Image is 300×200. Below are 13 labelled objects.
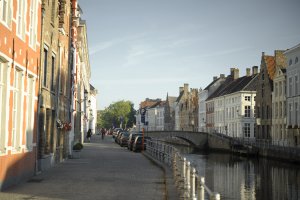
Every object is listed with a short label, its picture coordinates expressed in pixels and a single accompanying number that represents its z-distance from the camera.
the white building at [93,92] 98.82
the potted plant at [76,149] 25.81
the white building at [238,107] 67.38
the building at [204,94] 87.94
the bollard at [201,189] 7.25
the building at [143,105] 144.80
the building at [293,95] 45.22
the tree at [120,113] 138.75
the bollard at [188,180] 9.79
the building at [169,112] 122.55
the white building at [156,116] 129.62
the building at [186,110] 99.31
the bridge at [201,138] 60.49
